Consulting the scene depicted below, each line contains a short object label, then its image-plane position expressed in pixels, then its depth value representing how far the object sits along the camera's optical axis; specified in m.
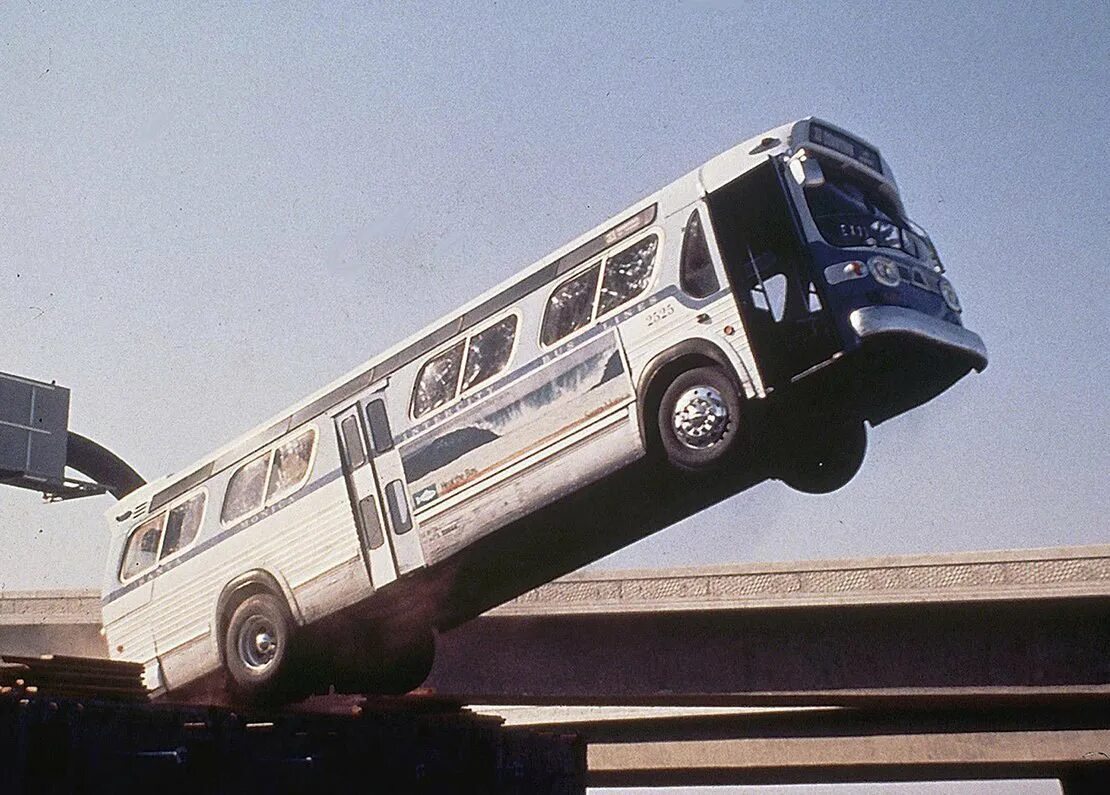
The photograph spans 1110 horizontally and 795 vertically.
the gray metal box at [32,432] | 34.59
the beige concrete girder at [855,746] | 26.97
